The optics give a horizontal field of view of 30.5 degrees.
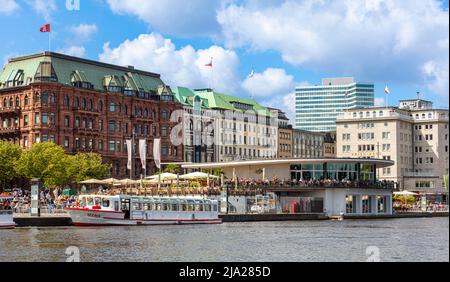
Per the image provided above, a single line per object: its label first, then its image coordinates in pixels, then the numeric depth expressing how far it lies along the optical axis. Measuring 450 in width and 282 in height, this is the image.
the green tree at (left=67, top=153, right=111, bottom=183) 123.69
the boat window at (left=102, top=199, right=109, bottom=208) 81.69
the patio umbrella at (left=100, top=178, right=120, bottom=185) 106.00
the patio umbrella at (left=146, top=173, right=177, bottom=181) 105.43
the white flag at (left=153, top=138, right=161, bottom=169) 108.56
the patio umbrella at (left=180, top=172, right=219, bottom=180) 105.06
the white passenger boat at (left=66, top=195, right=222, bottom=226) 79.91
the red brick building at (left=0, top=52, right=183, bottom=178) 139.50
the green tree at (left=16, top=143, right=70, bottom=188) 117.19
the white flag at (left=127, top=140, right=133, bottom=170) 113.18
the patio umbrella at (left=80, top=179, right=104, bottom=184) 105.62
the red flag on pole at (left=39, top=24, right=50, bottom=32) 111.50
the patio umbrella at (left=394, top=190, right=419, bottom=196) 149.62
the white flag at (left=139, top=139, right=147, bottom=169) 108.75
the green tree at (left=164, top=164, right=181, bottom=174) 142.38
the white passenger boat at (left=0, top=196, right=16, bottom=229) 72.00
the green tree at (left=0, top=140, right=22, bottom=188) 125.38
